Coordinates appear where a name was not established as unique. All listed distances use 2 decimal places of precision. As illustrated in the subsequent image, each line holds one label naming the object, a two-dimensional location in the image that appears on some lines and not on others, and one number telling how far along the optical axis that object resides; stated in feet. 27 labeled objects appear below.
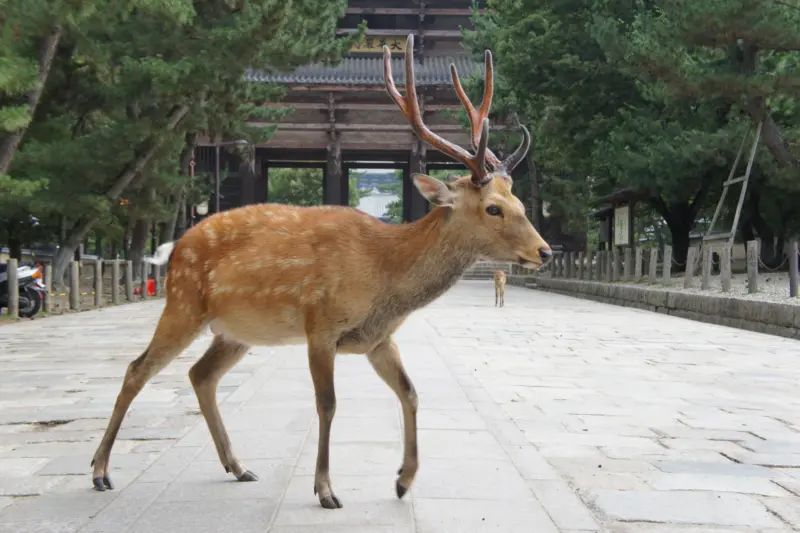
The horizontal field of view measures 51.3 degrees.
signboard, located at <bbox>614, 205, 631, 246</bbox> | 75.51
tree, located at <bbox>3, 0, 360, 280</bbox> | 50.67
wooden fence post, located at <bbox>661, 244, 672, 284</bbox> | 62.34
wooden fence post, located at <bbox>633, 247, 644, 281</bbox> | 71.97
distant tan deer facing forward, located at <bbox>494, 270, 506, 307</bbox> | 61.87
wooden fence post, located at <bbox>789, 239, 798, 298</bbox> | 43.74
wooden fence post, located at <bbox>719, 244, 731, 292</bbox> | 51.44
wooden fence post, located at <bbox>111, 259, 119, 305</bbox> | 63.31
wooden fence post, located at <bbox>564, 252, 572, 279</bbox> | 98.63
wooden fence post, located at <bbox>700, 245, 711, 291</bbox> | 54.49
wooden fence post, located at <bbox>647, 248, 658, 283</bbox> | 65.67
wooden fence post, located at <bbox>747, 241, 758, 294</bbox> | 47.75
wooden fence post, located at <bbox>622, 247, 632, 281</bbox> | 73.67
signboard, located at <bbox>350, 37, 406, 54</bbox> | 125.08
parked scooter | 47.96
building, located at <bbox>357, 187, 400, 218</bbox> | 304.91
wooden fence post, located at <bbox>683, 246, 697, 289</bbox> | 57.98
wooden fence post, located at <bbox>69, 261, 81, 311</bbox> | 54.75
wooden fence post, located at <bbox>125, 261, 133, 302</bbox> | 66.76
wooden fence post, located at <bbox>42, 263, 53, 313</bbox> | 51.65
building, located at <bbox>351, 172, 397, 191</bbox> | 437.09
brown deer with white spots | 12.18
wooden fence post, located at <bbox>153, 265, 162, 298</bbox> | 77.69
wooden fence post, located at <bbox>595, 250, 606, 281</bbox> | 82.38
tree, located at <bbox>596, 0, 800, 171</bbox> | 46.50
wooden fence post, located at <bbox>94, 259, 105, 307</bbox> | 59.21
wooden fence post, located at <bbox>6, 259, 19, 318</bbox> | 46.67
